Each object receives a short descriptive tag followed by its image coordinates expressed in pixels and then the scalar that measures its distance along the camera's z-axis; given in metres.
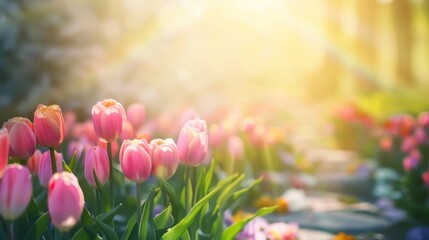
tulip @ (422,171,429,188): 4.31
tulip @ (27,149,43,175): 2.47
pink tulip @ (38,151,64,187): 2.14
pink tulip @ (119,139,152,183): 1.88
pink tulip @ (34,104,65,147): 1.92
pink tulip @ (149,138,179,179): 2.01
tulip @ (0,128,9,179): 1.60
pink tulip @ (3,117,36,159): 1.88
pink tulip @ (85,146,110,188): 2.09
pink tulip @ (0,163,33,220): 1.54
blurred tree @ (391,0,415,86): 15.16
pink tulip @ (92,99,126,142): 2.00
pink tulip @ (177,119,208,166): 2.12
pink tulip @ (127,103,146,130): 2.88
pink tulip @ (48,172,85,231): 1.50
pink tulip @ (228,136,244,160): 4.64
